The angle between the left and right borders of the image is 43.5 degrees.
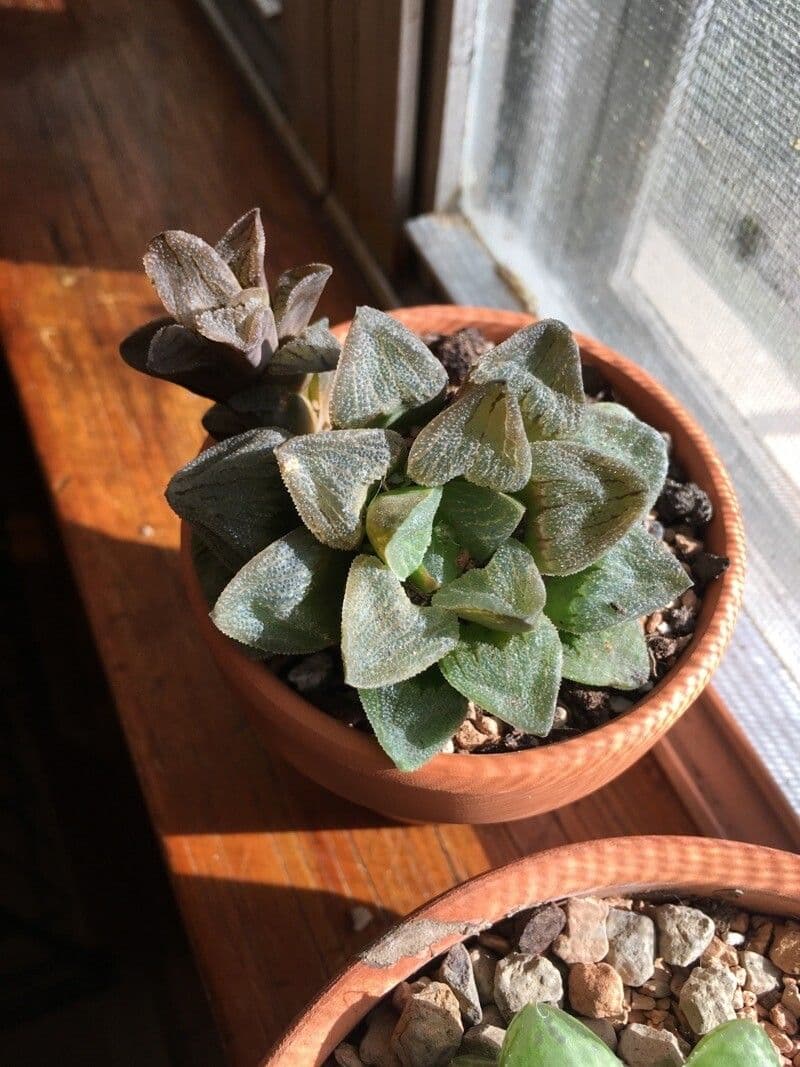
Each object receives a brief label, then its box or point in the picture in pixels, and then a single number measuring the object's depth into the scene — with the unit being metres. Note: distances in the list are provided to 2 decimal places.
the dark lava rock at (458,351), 0.23
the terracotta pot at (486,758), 0.18
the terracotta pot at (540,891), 0.17
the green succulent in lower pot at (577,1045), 0.14
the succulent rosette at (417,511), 0.17
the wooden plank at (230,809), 0.23
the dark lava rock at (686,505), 0.22
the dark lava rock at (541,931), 0.18
